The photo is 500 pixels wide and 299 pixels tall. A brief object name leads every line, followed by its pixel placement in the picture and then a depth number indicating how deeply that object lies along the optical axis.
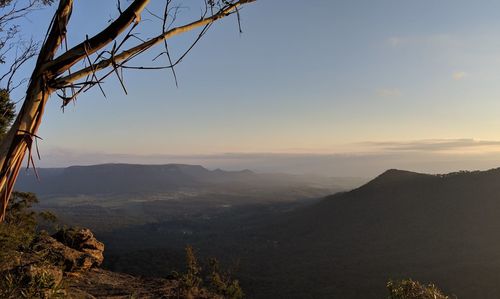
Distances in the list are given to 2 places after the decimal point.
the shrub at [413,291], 7.68
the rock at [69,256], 10.79
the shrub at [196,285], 10.71
